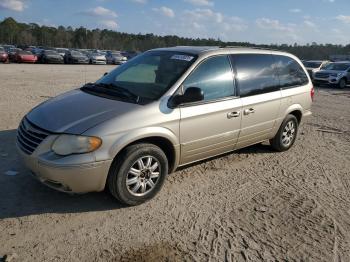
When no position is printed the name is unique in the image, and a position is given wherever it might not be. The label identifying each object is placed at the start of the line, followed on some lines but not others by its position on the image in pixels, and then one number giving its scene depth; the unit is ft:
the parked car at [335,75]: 67.72
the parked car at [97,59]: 131.95
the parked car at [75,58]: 126.11
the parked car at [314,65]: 75.33
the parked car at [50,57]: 117.70
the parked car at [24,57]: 110.73
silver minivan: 12.16
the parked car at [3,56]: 104.12
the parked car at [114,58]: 142.10
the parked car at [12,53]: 112.96
